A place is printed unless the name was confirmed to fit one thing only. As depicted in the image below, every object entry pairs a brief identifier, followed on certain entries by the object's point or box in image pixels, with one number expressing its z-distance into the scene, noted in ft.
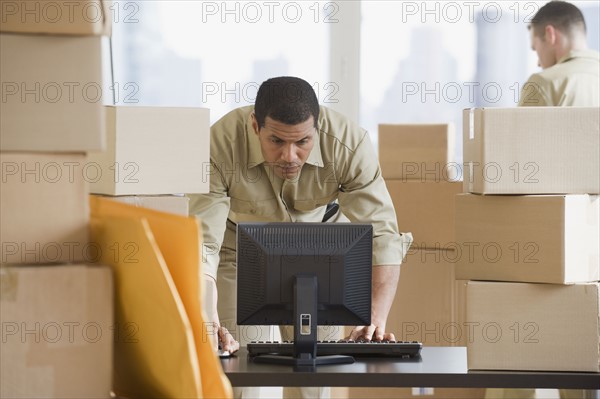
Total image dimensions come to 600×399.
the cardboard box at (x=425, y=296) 24.37
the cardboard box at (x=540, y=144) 14.84
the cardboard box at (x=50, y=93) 8.45
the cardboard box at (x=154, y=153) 12.72
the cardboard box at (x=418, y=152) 24.31
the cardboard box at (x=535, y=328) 14.91
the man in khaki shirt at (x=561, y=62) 24.00
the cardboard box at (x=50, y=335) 8.02
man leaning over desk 17.72
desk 14.49
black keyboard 15.70
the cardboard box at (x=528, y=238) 14.69
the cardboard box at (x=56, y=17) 8.27
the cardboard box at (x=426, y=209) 24.18
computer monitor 14.77
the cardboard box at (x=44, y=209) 8.38
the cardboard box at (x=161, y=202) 12.51
